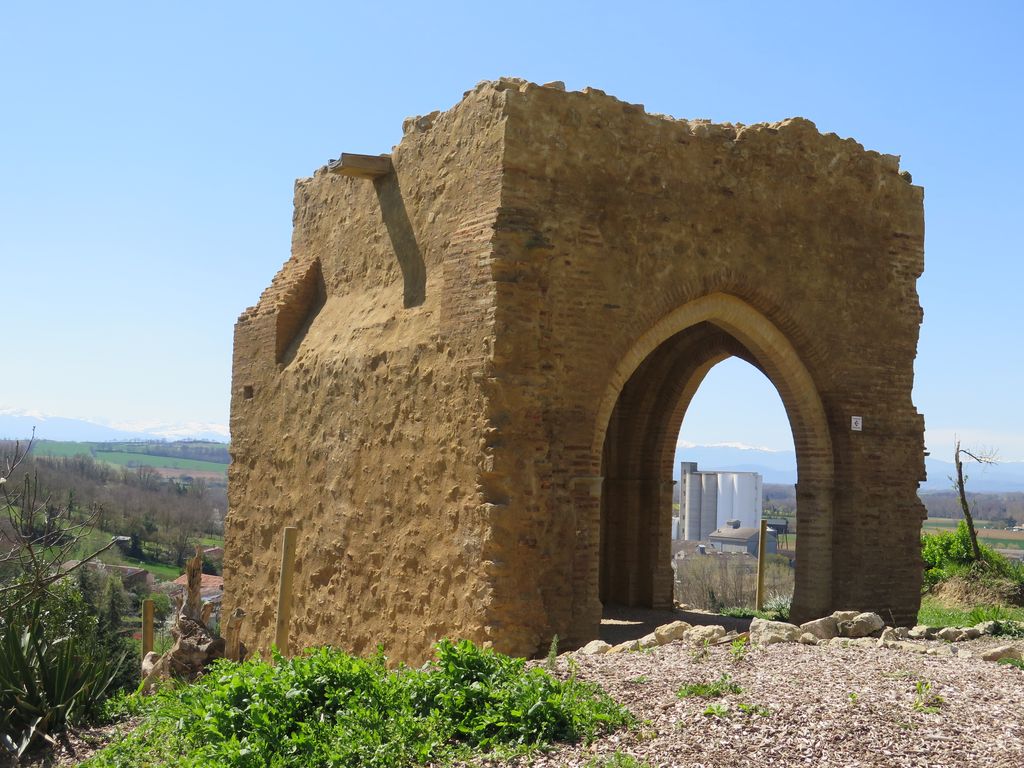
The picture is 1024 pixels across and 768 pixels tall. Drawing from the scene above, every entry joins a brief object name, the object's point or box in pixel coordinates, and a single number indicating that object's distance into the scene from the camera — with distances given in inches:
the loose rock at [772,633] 331.9
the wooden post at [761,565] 615.2
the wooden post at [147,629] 534.0
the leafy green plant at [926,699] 244.7
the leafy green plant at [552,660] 297.2
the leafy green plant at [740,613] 589.9
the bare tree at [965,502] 725.3
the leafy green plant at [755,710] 239.9
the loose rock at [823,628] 359.3
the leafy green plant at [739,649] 302.8
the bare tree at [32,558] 410.9
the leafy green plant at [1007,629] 405.7
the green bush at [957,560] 711.7
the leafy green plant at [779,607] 556.6
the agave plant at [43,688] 327.6
